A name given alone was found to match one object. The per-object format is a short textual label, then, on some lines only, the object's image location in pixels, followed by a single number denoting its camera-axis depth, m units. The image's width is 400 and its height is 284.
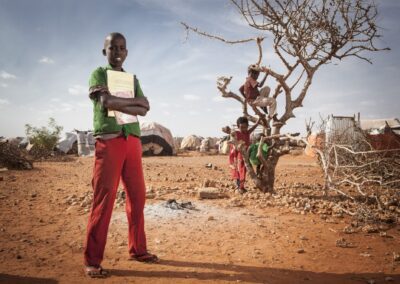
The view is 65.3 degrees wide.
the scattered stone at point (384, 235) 3.97
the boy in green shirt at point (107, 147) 2.63
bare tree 5.53
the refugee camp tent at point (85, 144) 18.13
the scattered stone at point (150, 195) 5.67
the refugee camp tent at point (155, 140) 18.33
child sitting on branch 6.18
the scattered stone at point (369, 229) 4.07
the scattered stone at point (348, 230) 4.05
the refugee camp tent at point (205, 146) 24.00
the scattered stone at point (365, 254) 3.34
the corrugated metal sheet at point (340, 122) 12.81
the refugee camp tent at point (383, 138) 10.25
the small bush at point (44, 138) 16.53
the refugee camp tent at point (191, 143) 26.92
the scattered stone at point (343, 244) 3.59
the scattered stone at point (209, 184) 7.00
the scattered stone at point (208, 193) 5.71
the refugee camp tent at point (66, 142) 18.52
